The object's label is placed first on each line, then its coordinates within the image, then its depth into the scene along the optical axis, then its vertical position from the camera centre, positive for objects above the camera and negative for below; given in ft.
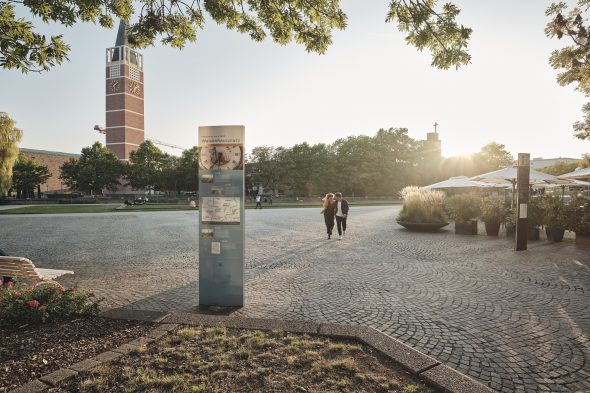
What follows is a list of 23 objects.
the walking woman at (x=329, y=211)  40.22 -2.80
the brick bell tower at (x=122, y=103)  248.11 +66.78
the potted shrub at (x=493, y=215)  41.65 -3.20
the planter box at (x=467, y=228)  43.19 -5.13
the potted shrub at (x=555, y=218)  35.86 -3.03
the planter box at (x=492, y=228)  41.83 -4.92
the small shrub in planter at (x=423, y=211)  46.70 -3.26
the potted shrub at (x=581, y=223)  35.12 -3.49
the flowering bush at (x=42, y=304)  12.50 -4.70
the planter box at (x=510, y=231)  40.16 -5.13
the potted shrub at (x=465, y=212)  43.47 -3.02
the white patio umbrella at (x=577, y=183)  54.41 +1.46
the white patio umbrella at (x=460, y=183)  64.03 +1.42
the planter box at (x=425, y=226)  46.14 -5.21
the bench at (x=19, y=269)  15.02 -3.90
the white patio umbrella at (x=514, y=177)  48.52 +2.10
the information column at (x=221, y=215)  15.16 -1.27
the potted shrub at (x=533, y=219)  38.00 -3.38
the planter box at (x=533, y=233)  38.27 -5.05
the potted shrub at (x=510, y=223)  39.65 -4.05
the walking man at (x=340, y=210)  40.52 -2.70
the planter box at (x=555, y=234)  36.04 -4.84
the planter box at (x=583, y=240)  34.12 -5.28
